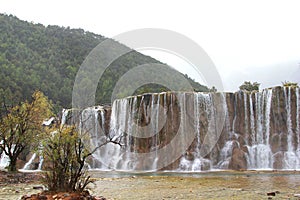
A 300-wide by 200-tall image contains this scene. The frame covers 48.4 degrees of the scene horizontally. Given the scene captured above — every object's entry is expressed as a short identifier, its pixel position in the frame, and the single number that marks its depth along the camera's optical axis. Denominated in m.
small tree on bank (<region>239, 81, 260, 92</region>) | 49.47
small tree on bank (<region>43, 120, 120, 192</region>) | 10.57
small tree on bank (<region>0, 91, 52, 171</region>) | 22.48
